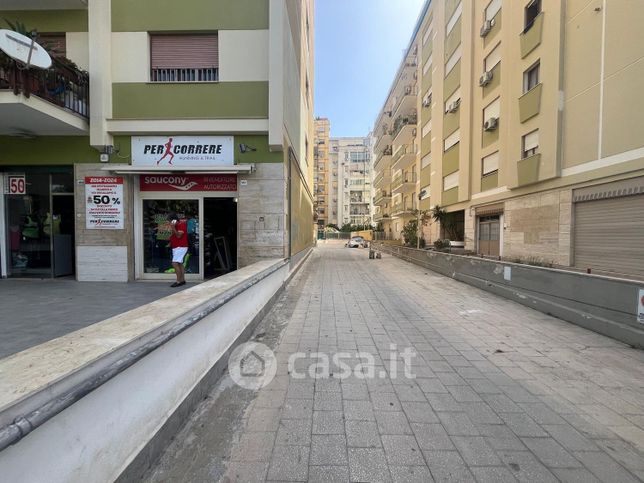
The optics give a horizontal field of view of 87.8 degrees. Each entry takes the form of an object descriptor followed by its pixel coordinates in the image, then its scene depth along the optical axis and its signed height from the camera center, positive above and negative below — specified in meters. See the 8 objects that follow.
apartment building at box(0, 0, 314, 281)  7.97 +2.27
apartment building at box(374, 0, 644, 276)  9.36 +3.89
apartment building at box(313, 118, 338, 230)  85.19 +13.77
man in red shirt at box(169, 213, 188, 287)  7.38 -0.33
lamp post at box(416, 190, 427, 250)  18.31 -0.01
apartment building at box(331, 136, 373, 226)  88.94 +11.84
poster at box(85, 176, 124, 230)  8.08 +0.61
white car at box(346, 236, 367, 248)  41.10 -1.78
